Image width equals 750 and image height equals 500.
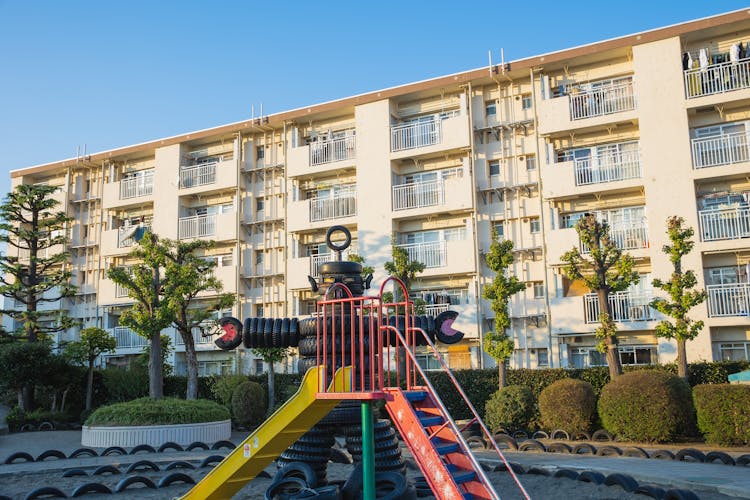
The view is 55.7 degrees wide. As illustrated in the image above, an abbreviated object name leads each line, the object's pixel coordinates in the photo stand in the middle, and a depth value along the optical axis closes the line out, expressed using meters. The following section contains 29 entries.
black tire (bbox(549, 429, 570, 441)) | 19.45
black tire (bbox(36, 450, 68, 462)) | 14.87
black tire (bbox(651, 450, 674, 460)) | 13.74
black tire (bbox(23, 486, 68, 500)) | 10.07
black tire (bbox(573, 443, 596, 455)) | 15.20
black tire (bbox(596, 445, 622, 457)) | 14.66
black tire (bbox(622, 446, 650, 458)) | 14.37
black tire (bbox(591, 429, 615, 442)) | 19.03
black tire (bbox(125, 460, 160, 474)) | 12.99
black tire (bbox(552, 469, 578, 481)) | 11.12
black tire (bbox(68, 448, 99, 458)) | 15.57
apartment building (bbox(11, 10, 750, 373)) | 26.12
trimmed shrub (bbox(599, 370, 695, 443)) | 18.20
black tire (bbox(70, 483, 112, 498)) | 10.46
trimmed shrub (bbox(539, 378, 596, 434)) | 20.09
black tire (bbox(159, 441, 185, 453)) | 16.55
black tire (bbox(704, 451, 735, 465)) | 13.08
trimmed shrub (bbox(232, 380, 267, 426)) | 26.23
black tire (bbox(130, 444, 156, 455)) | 16.30
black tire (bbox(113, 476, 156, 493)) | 10.87
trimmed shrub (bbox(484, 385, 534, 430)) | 21.42
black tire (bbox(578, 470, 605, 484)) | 10.47
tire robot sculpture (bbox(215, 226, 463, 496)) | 9.28
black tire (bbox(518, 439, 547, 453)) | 15.03
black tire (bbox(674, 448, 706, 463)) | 13.50
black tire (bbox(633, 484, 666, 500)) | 9.06
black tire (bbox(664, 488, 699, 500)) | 8.40
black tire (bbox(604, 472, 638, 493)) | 9.77
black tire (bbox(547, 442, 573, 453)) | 14.95
